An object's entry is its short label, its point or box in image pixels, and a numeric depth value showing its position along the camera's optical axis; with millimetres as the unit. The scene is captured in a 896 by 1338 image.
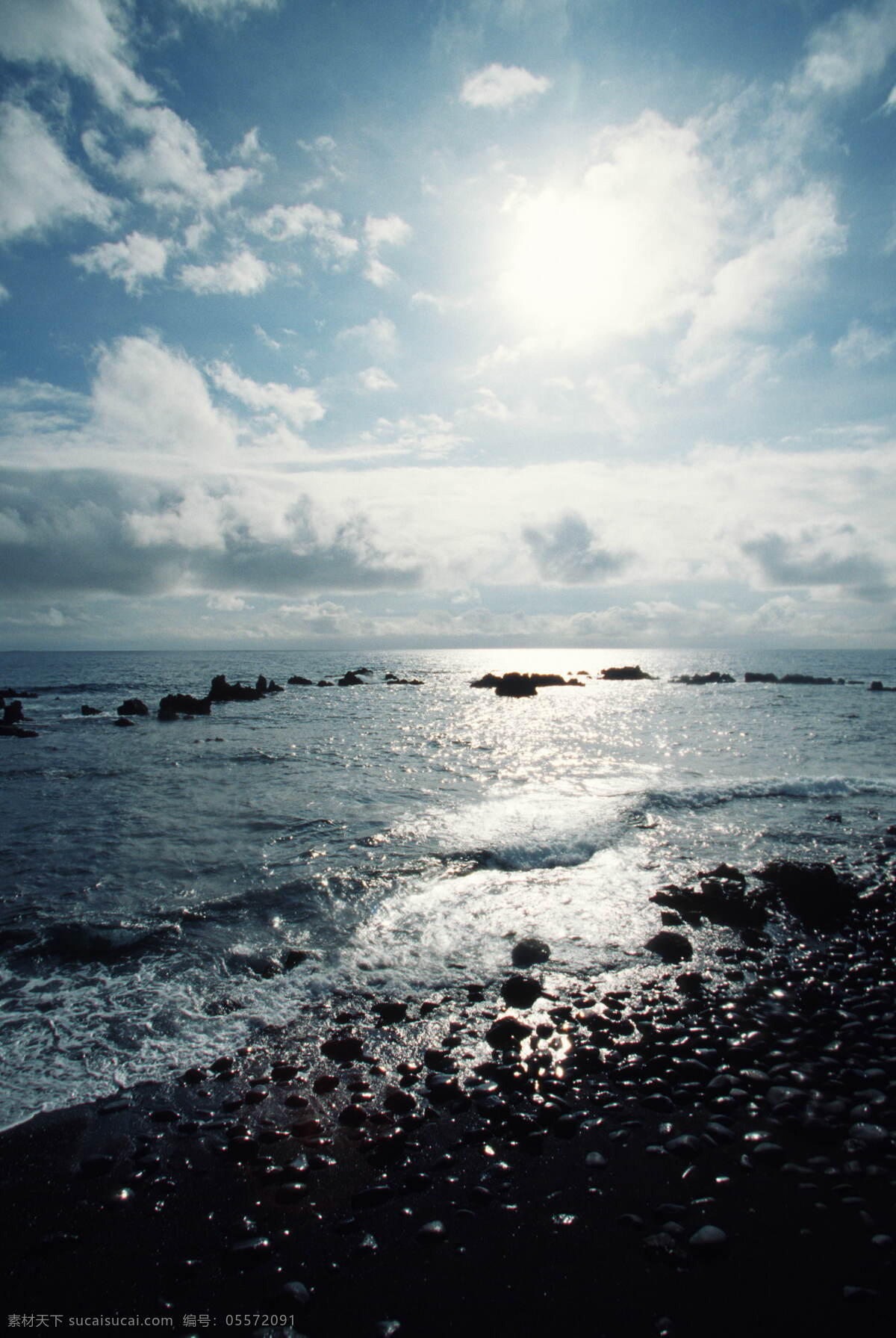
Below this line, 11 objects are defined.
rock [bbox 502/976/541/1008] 8477
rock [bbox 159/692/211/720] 48031
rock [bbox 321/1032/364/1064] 7254
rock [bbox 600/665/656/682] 118125
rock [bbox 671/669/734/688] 99688
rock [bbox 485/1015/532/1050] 7492
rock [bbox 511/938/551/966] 9688
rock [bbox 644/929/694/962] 9868
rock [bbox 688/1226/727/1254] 4664
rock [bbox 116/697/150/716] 48006
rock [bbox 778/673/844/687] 93625
